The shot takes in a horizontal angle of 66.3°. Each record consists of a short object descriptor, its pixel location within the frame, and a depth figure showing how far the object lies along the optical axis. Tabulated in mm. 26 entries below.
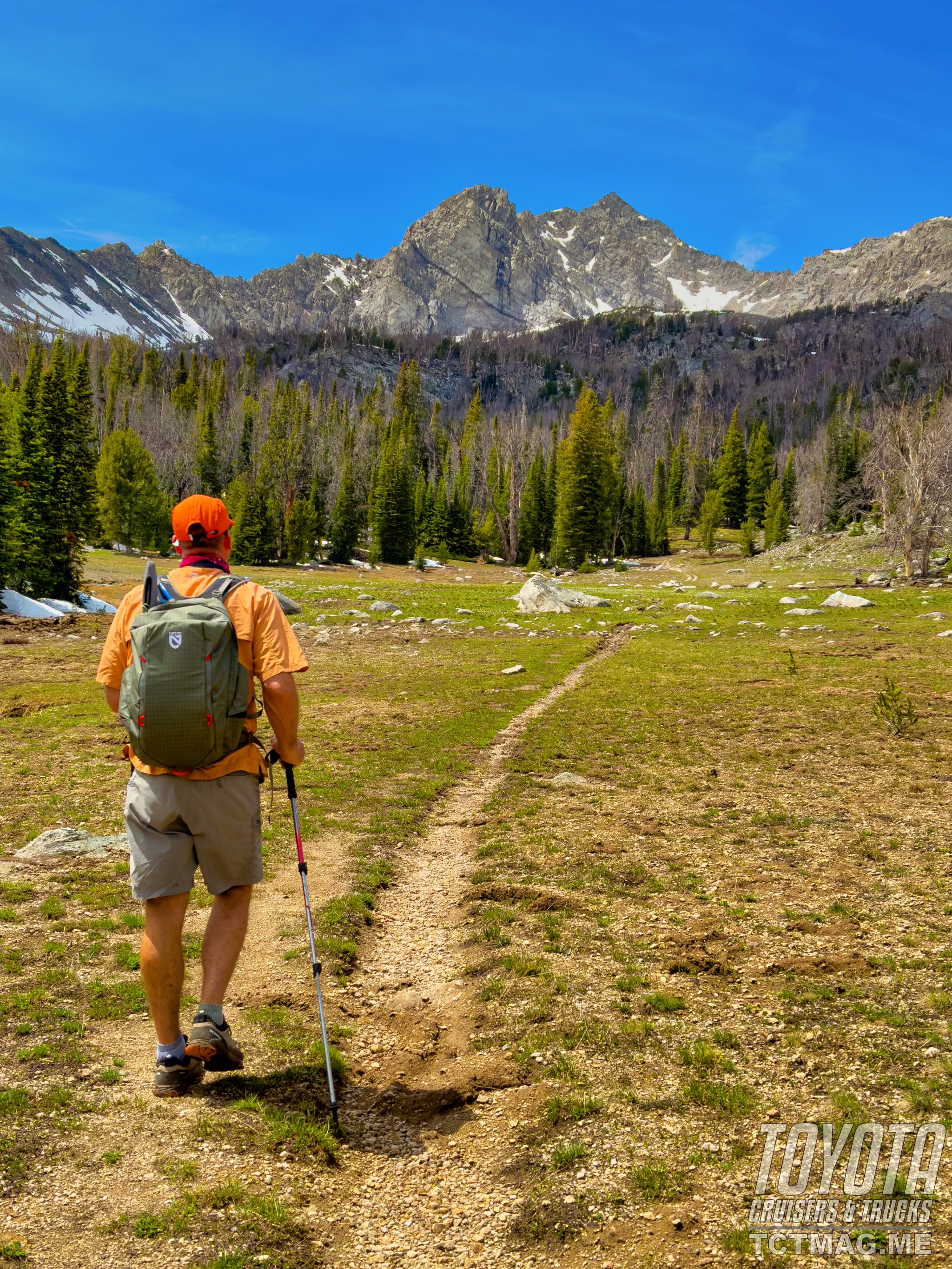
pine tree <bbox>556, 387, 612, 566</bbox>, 71500
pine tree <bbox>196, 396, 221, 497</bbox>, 102688
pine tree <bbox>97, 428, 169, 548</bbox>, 76938
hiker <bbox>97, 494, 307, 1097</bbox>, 4422
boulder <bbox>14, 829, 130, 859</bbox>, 9141
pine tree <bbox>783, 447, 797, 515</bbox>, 112875
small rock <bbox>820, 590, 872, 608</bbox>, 33406
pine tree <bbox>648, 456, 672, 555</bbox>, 94062
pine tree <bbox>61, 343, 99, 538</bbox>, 37719
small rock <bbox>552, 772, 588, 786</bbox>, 12961
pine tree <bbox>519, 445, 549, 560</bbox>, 89375
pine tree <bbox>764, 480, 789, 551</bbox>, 78750
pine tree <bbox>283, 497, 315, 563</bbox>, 74250
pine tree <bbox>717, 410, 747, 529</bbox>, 108312
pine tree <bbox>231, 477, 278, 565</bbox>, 70250
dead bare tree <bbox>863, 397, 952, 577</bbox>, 40031
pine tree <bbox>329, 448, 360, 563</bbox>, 81625
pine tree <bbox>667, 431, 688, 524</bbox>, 119938
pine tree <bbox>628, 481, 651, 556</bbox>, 92688
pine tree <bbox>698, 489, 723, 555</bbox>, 81688
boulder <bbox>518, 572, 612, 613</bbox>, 38125
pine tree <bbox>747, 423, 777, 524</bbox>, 112000
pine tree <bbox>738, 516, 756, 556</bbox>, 73625
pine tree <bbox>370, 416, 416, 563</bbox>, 80625
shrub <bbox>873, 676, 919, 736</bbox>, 14625
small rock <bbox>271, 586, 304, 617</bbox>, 34750
